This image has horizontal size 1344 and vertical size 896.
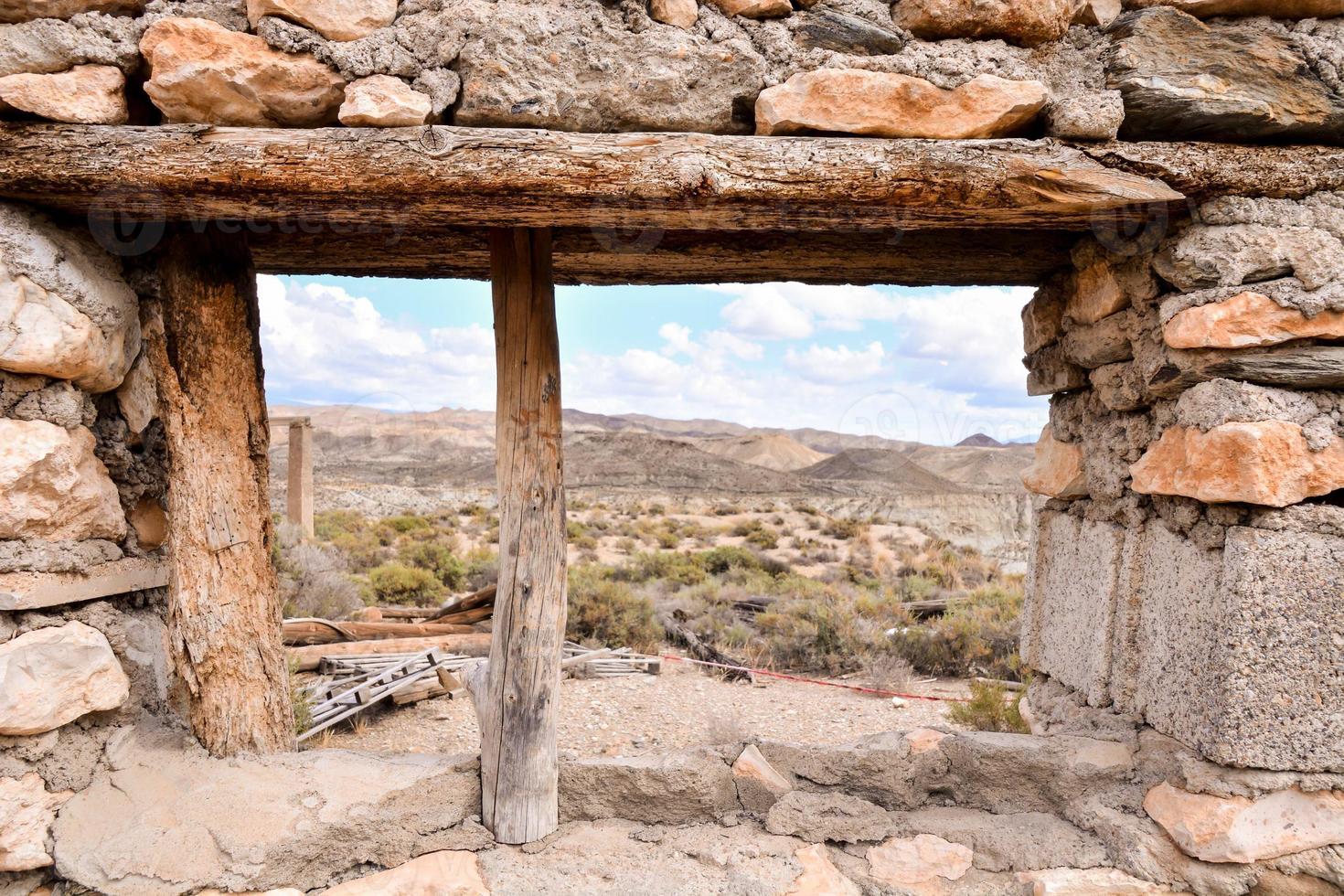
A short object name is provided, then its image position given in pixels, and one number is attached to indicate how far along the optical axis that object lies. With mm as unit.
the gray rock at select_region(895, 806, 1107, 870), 2225
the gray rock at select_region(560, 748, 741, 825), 2371
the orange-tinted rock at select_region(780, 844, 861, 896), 2217
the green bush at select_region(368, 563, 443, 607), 8289
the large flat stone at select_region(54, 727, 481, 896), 2070
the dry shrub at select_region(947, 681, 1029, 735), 3527
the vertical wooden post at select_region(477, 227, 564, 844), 2334
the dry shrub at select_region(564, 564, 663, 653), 6703
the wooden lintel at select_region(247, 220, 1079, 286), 2559
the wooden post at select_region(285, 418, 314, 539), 9430
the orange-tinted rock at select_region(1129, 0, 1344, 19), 2113
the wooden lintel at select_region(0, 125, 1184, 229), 1909
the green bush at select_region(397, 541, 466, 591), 9219
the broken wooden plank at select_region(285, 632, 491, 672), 5168
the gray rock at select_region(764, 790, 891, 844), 2373
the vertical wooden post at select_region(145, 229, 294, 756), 2312
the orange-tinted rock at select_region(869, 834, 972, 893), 2268
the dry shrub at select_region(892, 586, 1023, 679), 6211
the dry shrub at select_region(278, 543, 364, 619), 6781
